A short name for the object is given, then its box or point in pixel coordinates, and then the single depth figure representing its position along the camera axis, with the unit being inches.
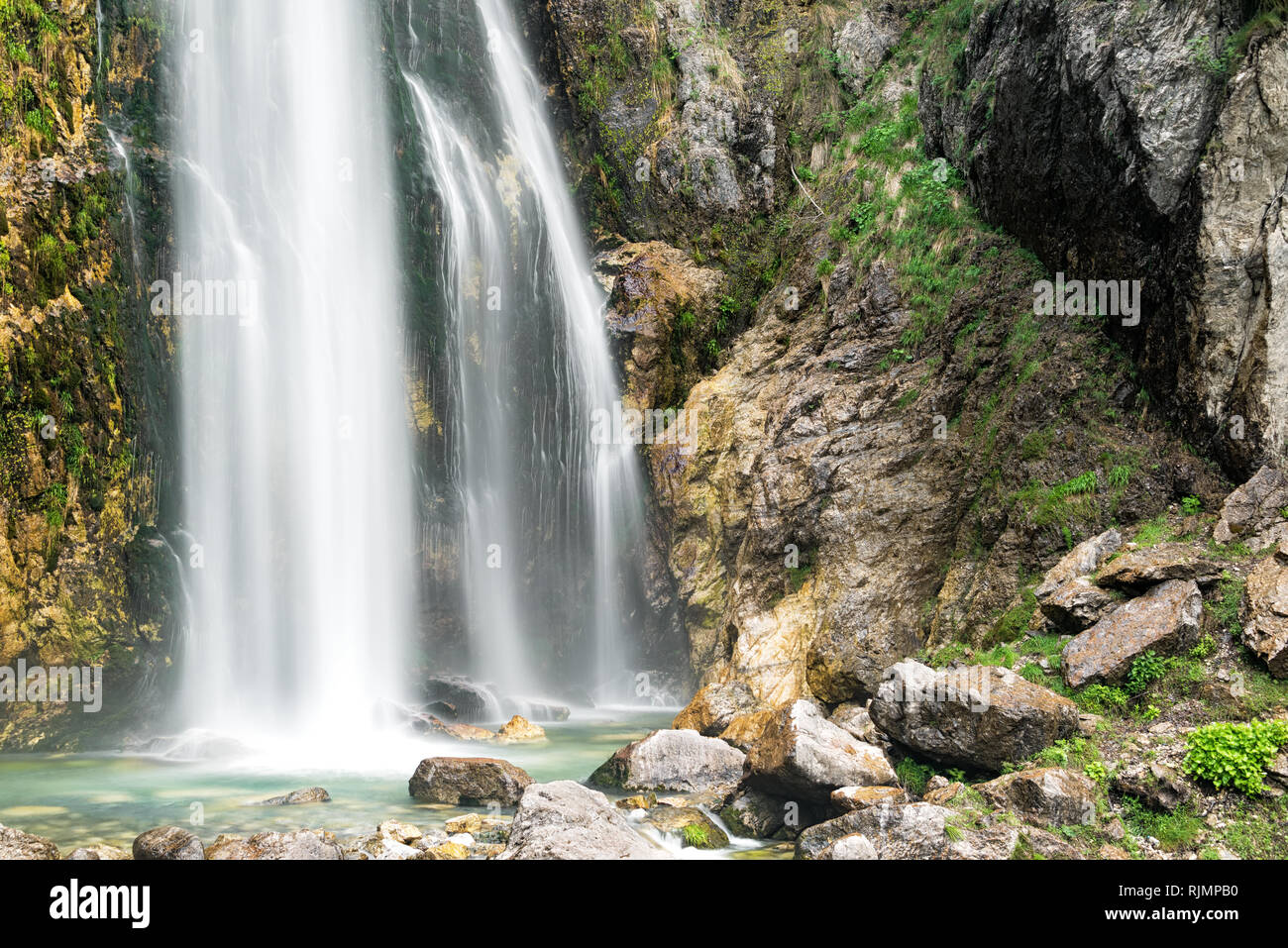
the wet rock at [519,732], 570.3
